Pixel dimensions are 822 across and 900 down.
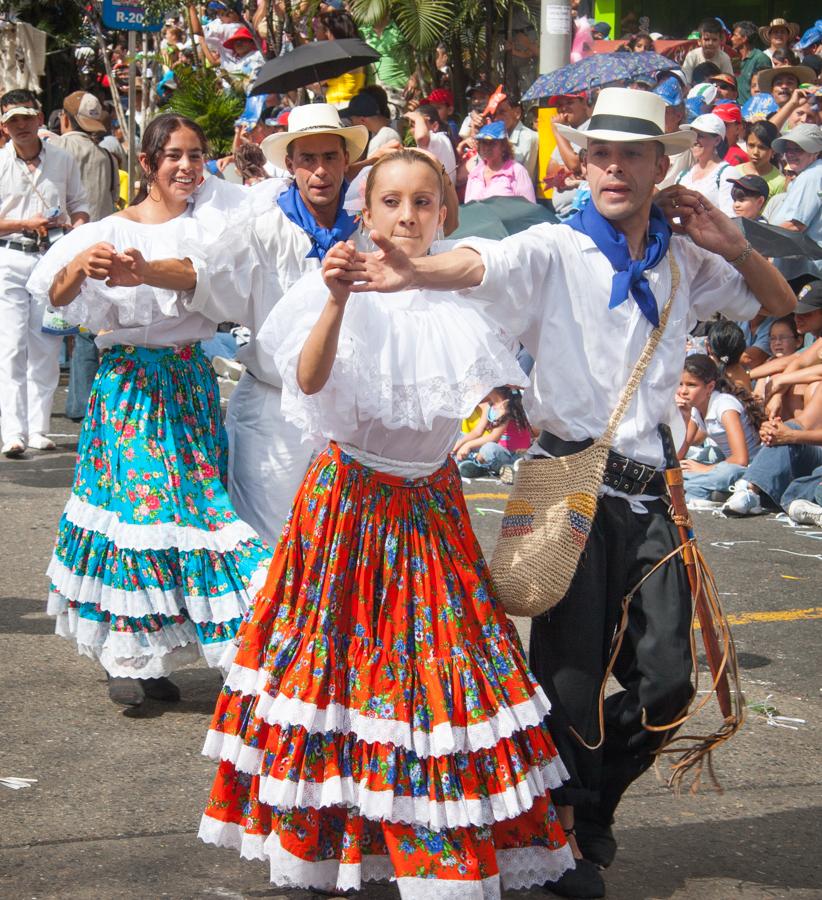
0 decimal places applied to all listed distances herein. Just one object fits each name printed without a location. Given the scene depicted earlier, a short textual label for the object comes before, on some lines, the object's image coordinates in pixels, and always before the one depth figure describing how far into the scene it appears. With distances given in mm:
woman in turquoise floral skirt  5250
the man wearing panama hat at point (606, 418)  3855
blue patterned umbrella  9977
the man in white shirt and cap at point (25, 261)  10680
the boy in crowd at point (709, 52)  15992
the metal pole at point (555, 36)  12117
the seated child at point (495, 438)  10312
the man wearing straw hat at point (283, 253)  5125
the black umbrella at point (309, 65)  7934
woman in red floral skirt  3484
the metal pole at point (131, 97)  13859
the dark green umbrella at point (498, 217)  10656
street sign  13961
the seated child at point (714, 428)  9484
